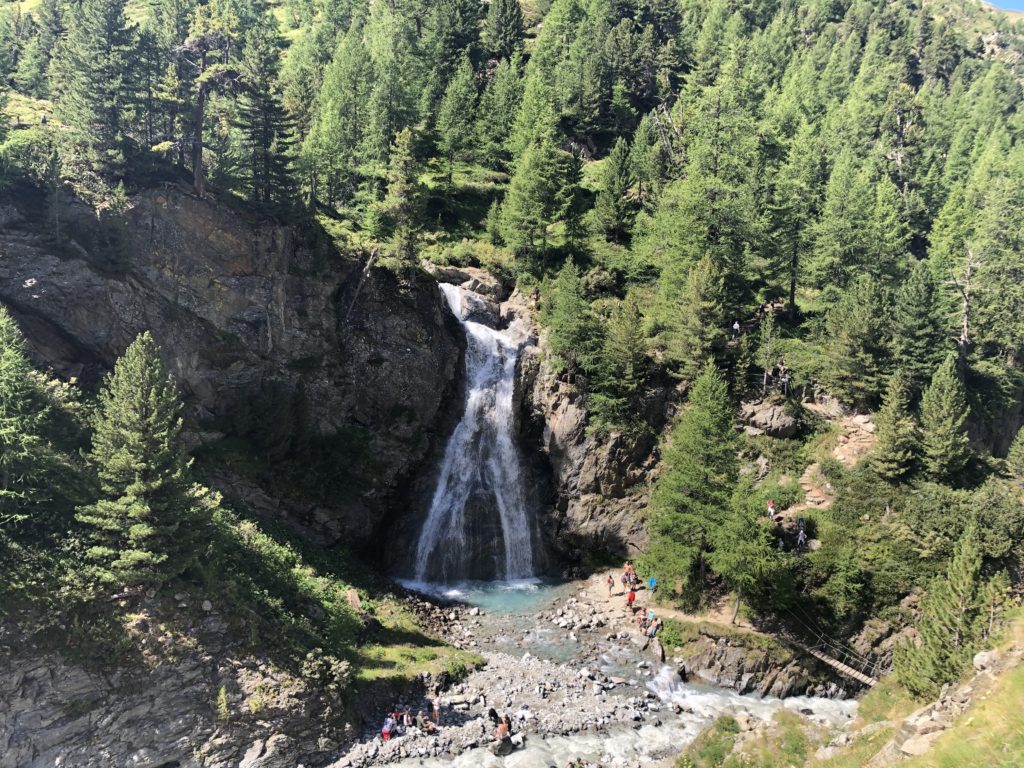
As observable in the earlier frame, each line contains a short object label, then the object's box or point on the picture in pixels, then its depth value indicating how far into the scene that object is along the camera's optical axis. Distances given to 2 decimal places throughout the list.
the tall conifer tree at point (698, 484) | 35.97
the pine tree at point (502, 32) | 89.62
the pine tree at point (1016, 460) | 39.59
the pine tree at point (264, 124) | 44.72
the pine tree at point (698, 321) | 43.41
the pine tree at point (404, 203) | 47.72
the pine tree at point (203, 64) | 43.00
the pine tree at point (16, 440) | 24.48
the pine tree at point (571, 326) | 46.00
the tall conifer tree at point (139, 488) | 25.34
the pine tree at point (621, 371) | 44.84
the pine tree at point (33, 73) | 57.91
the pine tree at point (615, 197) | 58.12
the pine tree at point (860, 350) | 41.56
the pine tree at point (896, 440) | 37.75
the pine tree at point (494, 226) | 58.83
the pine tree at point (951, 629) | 23.67
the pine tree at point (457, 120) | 65.75
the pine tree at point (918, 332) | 42.44
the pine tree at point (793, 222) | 50.91
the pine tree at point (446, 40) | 76.19
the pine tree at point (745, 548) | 33.09
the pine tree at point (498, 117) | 70.75
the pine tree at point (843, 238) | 49.00
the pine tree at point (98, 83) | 41.09
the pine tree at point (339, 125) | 55.69
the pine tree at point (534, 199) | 54.88
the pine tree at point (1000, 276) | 47.69
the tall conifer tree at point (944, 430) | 37.00
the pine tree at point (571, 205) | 55.91
